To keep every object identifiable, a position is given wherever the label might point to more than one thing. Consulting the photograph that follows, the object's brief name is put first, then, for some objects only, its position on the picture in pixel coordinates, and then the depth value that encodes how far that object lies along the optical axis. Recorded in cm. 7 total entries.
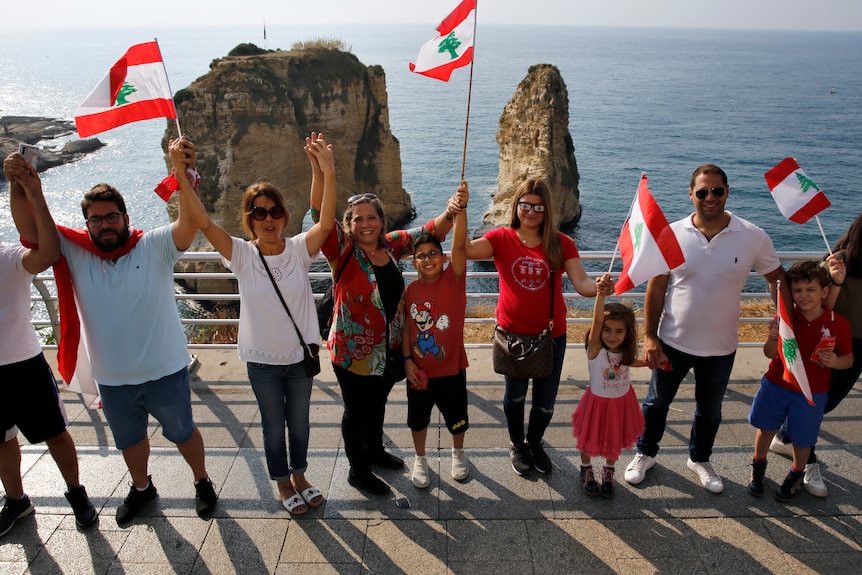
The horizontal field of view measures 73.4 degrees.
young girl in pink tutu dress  379
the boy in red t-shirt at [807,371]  362
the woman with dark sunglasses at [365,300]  356
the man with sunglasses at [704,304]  366
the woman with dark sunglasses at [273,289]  342
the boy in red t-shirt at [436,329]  366
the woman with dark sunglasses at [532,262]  370
